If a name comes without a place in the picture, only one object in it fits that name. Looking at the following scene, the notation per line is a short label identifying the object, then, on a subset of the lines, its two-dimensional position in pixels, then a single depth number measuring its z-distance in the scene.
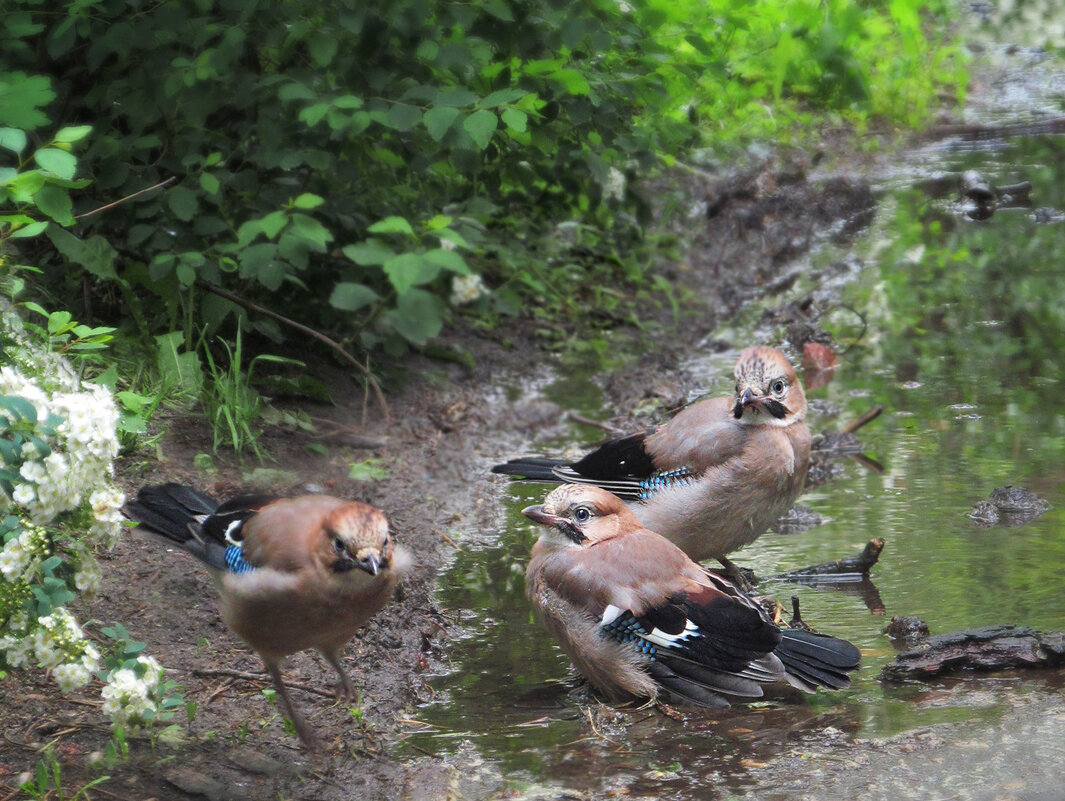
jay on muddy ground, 7.85
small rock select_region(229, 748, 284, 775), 7.97
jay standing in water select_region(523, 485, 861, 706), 8.84
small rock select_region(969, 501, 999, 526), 11.41
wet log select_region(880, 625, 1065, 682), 8.54
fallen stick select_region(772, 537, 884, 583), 10.39
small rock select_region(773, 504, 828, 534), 12.34
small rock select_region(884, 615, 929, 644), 9.33
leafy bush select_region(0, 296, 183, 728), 7.09
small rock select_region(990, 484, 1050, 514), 11.58
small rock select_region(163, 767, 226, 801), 7.62
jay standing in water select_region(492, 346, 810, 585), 11.16
